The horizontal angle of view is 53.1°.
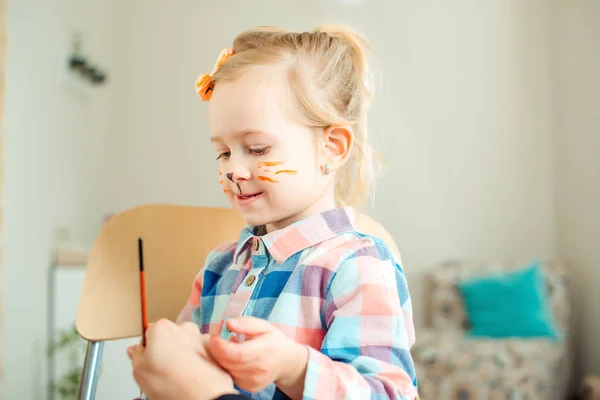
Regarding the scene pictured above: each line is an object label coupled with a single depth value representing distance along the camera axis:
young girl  0.43
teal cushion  2.22
